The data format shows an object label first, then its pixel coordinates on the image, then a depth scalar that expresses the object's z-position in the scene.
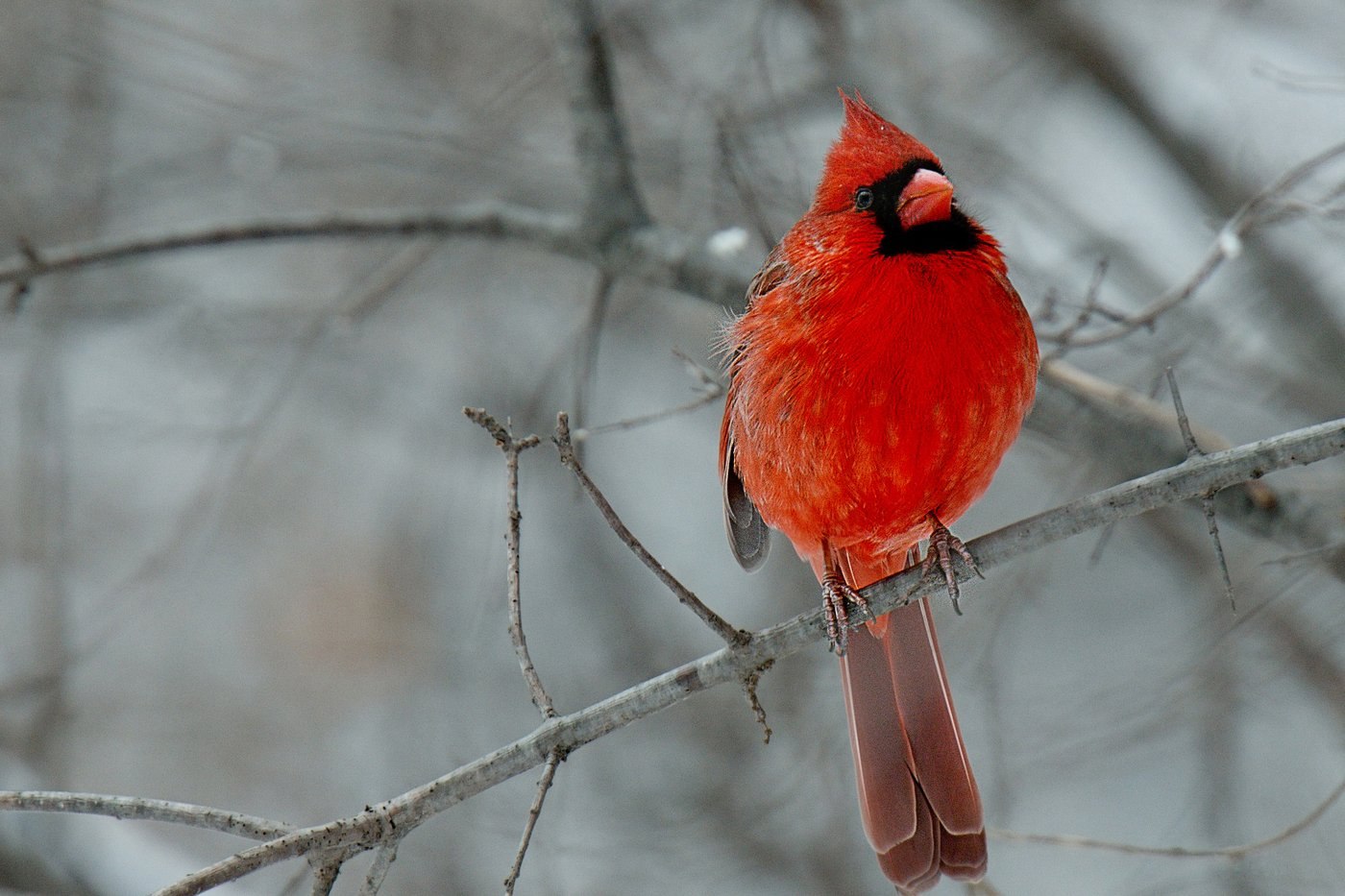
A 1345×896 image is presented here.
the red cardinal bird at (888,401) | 4.95
